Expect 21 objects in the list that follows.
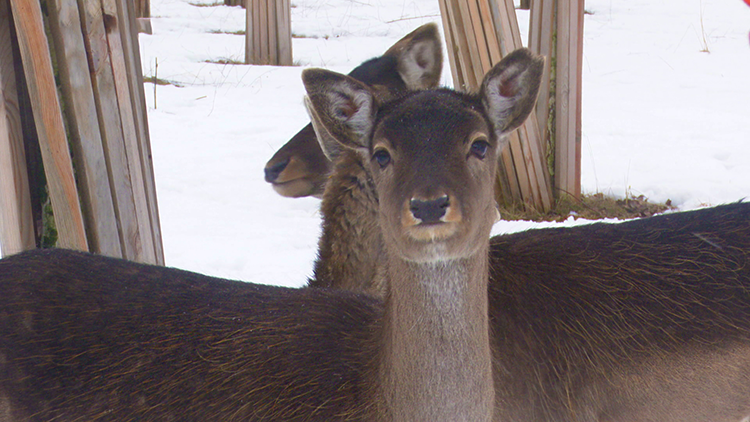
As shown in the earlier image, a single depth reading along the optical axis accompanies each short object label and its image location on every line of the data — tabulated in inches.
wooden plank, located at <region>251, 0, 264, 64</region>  930.1
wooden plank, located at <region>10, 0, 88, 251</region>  300.0
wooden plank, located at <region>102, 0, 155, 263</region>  317.2
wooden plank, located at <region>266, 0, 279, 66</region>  933.8
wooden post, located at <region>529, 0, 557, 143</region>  522.3
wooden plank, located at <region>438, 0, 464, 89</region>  530.0
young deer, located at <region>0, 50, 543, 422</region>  232.4
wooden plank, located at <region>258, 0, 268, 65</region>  932.0
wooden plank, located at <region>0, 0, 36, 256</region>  313.3
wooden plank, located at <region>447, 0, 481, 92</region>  522.0
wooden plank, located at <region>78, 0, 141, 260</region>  311.9
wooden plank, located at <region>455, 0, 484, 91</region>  514.3
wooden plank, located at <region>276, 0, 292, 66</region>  934.4
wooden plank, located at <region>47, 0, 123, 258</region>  307.7
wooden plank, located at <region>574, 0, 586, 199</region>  520.1
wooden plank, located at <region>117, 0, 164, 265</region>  327.9
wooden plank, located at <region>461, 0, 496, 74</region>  509.4
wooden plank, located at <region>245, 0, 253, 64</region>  932.0
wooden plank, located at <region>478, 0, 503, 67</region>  506.6
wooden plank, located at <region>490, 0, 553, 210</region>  511.8
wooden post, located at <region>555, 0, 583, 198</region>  518.3
